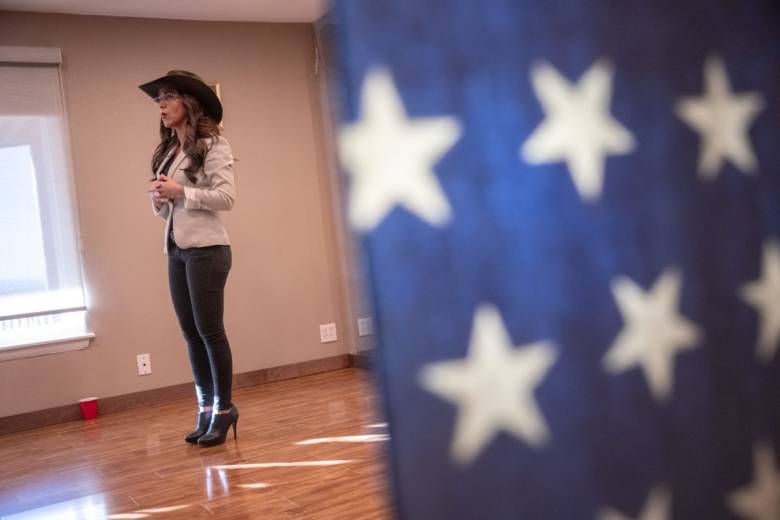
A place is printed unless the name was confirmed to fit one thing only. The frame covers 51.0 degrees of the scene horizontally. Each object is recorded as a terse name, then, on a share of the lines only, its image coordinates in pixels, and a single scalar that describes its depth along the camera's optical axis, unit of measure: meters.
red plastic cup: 3.96
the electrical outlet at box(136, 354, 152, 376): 4.20
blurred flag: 0.84
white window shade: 3.92
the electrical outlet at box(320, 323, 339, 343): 4.75
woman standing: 2.74
